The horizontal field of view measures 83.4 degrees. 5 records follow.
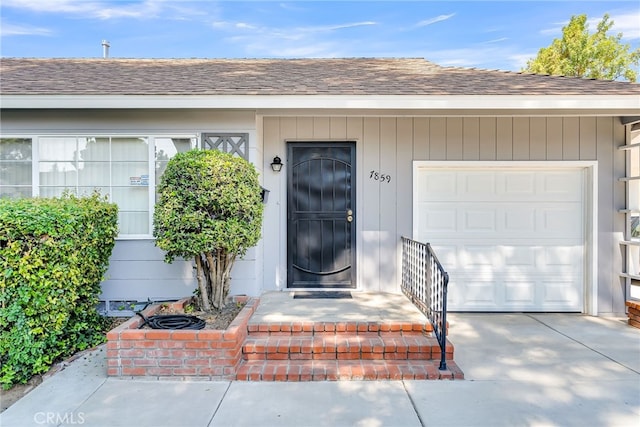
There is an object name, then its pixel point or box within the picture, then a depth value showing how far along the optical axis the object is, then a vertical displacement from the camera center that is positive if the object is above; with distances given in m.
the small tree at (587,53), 11.11 +5.02
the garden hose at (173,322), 3.26 -1.01
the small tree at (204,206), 3.43 +0.06
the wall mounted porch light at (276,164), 4.88 +0.66
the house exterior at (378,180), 4.45 +0.44
